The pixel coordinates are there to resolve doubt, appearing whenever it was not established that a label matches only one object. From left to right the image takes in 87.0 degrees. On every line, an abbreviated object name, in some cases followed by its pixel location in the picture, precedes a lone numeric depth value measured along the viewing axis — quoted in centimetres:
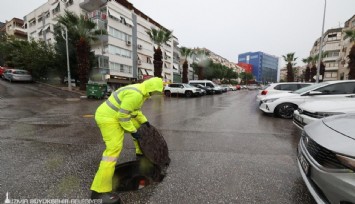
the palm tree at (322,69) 3791
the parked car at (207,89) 2504
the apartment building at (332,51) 5075
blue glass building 13938
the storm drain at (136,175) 281
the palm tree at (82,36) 1875
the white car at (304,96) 659
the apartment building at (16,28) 5026
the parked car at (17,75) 2175
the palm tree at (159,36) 2884
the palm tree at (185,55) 3703
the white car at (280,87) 1011
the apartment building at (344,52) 4099
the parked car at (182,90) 2073
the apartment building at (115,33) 2820
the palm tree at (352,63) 2373
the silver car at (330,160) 162
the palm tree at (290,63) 4262
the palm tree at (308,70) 4688
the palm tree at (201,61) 4806
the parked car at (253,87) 5802
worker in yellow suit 235
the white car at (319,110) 417
